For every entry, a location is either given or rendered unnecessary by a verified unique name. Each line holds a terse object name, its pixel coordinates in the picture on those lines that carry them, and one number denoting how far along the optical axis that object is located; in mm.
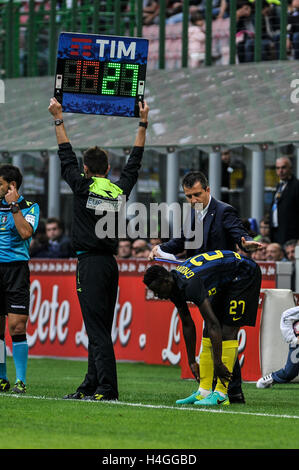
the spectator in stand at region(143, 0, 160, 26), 21703
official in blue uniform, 11242
